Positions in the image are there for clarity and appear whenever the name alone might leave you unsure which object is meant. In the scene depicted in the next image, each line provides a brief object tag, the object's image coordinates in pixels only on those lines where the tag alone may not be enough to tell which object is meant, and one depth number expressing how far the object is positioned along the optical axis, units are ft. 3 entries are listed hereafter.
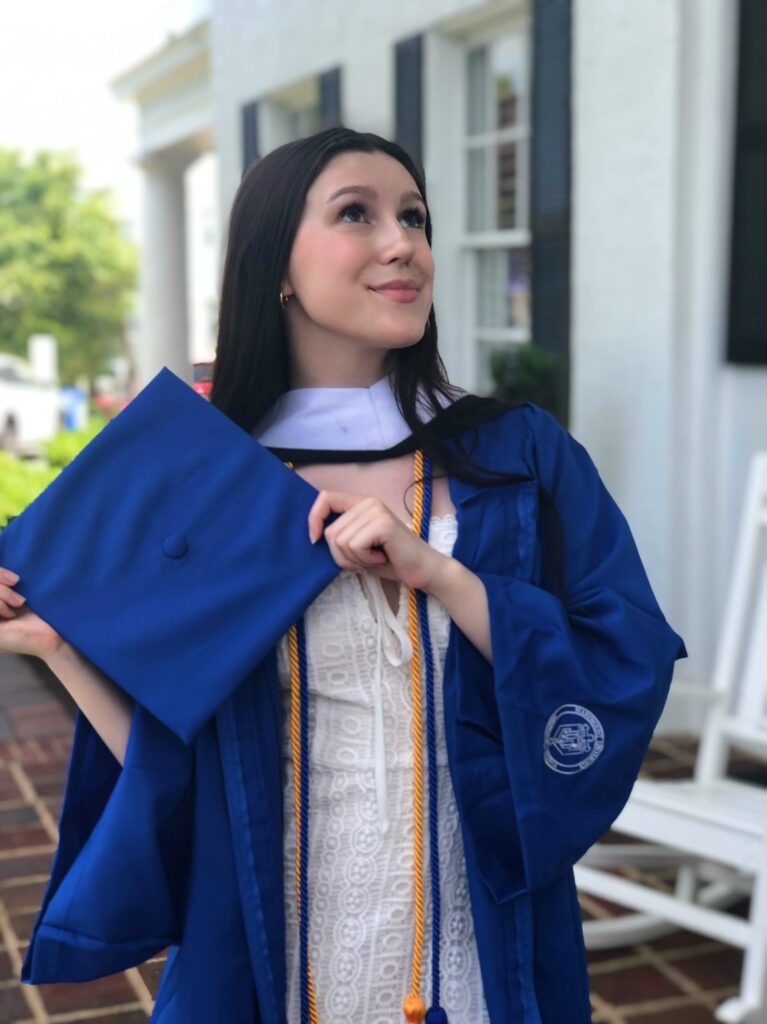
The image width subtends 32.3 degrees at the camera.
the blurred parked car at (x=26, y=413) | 59.72
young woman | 4.20
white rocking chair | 9.16
